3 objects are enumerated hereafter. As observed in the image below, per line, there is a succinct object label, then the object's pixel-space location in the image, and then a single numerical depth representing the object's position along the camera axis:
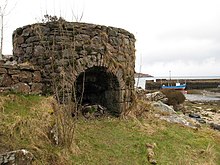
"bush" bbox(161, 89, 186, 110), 11.73
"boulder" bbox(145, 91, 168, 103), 10.44
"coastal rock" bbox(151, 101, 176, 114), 7.56
